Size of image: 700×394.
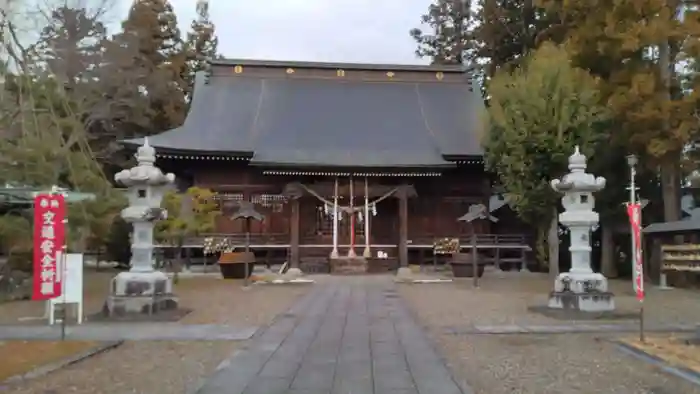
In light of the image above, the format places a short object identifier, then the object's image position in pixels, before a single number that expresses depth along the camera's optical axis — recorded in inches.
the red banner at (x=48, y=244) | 323.0
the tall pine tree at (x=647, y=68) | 640.4
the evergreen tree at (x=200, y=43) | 1565.5
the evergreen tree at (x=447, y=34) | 1641.6
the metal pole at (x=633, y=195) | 354.6
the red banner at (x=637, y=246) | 349.6
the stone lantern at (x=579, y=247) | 445.0
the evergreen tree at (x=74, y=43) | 337.1
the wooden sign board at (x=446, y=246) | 929.5
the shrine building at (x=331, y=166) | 914.1
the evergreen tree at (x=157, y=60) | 1263.5
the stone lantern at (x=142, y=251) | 430.2
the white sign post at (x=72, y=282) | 388.8
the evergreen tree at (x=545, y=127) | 674.8
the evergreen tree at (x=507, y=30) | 1224.8
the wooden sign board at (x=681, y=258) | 665.0
